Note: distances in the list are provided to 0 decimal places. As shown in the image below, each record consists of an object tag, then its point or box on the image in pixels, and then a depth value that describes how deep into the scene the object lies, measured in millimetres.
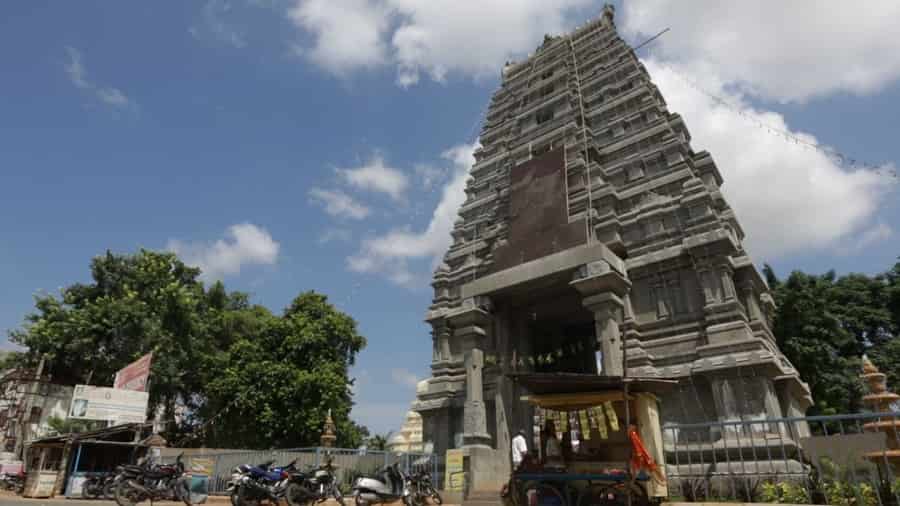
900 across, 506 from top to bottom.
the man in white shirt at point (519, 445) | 11148
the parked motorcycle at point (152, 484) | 11266
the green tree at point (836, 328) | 21375
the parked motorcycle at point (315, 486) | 10945
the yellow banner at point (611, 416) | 9508
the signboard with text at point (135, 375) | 21422
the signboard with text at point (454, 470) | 14383
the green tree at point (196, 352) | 24359
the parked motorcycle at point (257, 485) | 10758
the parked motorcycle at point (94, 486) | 14797
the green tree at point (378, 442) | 29983
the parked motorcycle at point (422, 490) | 12578
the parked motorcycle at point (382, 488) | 11791
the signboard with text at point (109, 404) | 18531
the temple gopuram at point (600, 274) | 13836
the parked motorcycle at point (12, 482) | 21219
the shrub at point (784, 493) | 9695
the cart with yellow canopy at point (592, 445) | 8391
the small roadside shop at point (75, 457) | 15391
